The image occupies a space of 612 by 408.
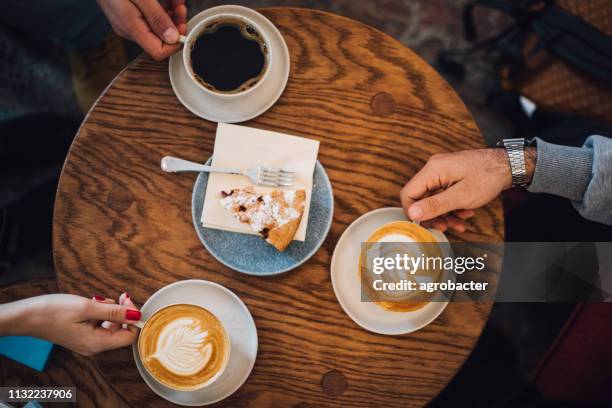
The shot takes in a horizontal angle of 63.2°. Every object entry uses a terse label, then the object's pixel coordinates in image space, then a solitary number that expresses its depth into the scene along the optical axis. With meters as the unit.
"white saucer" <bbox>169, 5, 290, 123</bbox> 1.37
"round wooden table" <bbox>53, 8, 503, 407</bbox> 1.37
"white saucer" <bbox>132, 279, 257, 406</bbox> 1.33
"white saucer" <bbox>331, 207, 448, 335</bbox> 1.36
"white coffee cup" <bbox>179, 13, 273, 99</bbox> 1.29
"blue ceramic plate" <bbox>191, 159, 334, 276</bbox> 1.36
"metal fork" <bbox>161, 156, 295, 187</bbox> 1.35
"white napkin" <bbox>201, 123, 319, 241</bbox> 1.35
